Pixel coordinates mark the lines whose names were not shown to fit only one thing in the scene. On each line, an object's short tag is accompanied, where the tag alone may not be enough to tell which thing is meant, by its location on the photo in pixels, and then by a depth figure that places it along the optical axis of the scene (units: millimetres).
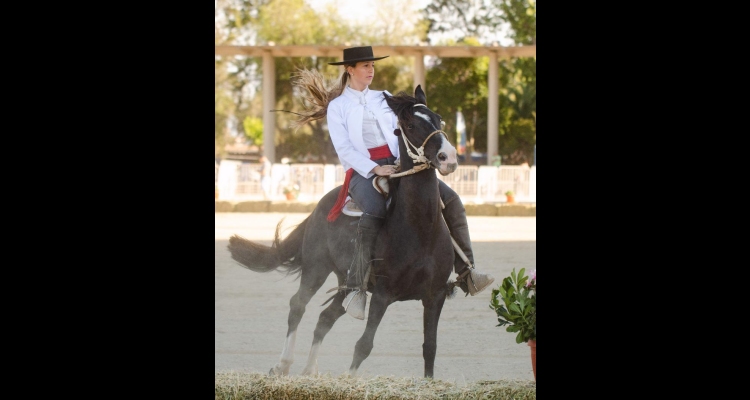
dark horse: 9383
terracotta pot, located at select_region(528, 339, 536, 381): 9859
